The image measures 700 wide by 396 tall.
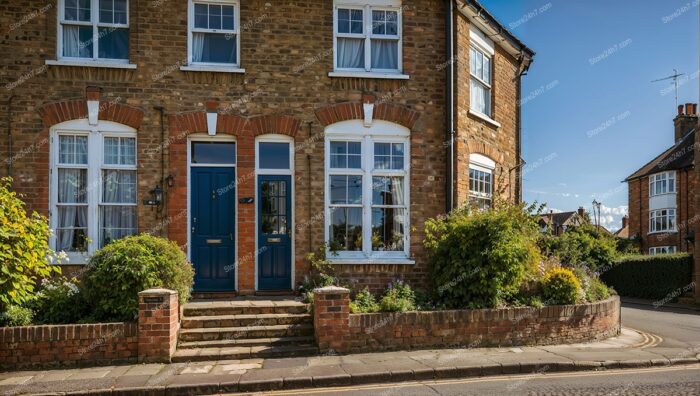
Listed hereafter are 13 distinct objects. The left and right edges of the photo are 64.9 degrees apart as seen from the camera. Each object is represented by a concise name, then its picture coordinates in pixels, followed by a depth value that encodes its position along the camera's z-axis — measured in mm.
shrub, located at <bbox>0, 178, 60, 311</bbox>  7805
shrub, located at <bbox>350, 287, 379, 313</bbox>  9539
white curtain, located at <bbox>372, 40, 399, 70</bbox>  11719
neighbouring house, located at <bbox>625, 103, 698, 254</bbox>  32469
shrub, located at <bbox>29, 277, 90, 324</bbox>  8766
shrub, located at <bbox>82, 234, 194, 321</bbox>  8641
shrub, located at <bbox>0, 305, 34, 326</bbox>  8406
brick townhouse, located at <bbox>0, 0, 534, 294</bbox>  10602
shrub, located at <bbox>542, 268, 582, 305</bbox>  10414
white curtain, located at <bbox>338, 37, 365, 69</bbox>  11570
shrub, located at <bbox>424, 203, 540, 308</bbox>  9766
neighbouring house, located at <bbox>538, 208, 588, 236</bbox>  47281
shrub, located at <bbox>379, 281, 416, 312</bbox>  9438
